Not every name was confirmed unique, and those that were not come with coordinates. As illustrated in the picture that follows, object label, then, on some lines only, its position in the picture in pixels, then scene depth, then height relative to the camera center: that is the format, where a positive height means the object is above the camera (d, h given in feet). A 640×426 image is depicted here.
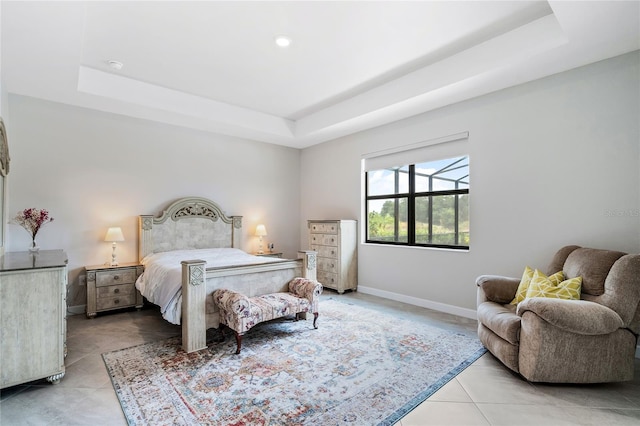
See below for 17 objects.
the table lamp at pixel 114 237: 13.50 -0.71
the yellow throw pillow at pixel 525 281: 8.96 -1.84
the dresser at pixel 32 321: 7.06 -2.35
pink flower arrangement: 11.33 +0.05
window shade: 13.23 +3.21
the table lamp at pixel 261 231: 18.40 -0.61
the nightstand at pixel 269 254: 17.92 -1.95
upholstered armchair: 7.29 -2.69
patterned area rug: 6.59 -3.99
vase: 11.41 -1.03
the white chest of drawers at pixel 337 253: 16.83 -1.79
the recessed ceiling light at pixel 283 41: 9.75 +5.64
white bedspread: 10.10 -1.87
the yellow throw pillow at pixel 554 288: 8.31 -1.83
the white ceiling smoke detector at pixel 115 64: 11.28 +5.67
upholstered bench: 9.37 -2.74
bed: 9.63 -1.69
